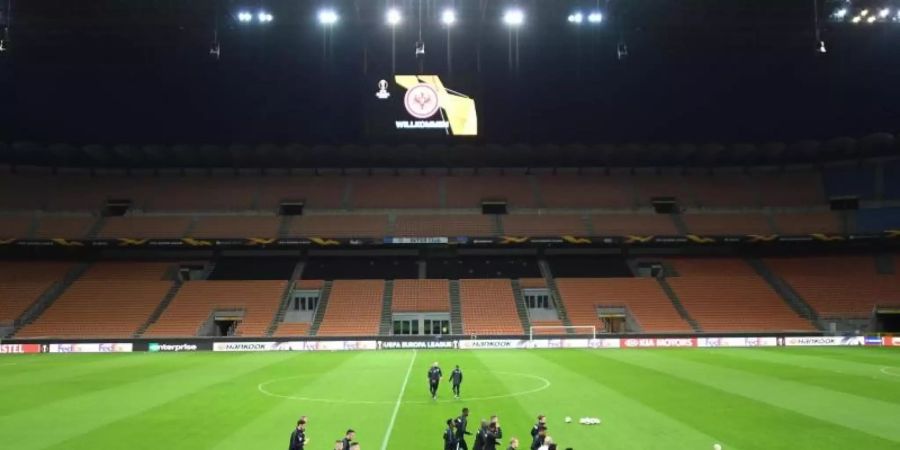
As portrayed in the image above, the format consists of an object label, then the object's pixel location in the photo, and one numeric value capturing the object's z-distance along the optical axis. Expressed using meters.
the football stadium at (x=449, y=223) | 22.83
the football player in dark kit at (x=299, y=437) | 13.68
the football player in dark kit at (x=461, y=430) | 14.20
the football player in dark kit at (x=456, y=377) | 22.94
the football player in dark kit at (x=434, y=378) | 23.05
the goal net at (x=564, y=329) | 47.84
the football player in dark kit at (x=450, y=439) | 14.10
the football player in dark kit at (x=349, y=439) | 12.71
